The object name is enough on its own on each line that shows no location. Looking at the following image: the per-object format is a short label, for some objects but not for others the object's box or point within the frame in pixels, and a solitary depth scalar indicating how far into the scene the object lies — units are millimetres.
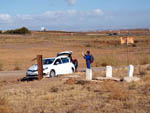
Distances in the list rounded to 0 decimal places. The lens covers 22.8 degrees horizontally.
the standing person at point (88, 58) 26403
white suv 26467
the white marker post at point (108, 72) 21453
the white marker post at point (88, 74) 20569
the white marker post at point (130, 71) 21188
